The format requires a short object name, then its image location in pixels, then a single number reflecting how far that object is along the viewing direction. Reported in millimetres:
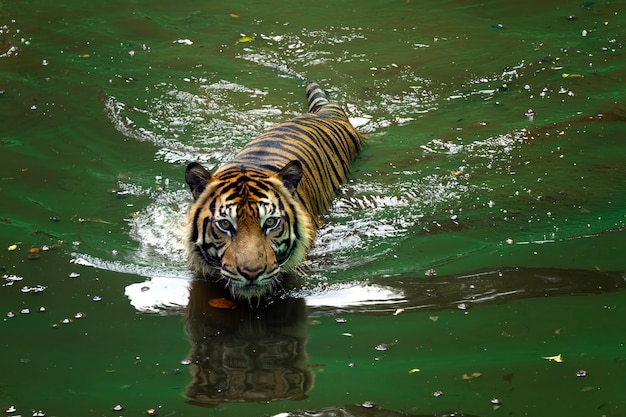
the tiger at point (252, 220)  9117
